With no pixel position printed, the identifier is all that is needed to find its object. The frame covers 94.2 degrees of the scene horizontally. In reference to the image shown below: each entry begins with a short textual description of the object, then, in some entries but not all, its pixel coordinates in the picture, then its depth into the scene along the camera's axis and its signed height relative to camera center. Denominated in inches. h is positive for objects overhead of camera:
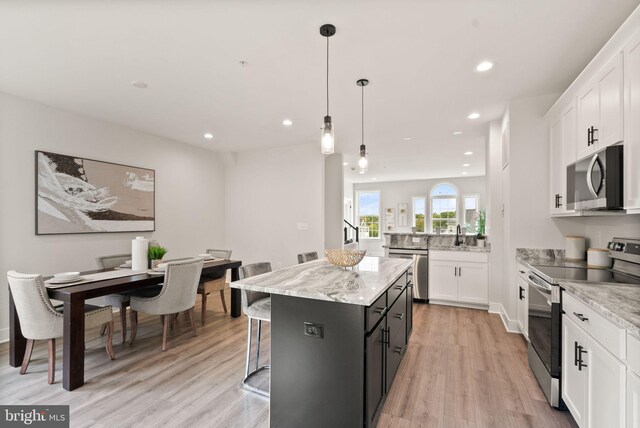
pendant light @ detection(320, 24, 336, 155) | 82.1 +25.1
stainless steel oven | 78.4 -33.4
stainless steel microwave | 71.5 +10.0
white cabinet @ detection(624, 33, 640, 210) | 65.5 +21.9
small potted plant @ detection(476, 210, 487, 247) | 171.8 -7.1
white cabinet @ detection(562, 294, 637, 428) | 51.2 -32.1
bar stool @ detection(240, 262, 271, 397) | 89.3 -28.0
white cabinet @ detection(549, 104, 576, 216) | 101.0 +23.6
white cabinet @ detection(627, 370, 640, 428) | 45.7 -28.4
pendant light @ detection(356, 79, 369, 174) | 113.1 +24.7
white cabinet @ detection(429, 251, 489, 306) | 168.7 -34.9
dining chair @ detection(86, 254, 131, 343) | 118.1 -34.2
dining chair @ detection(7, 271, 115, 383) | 87.2 -29.3
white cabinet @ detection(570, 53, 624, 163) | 73.0 +29.7
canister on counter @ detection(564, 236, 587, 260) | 113.9 -11.1
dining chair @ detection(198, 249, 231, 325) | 144.0 -33.9
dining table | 88.2 -31.8
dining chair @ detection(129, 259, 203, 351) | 110.7 -31.1
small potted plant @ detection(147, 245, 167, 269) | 127.0 -16.7
